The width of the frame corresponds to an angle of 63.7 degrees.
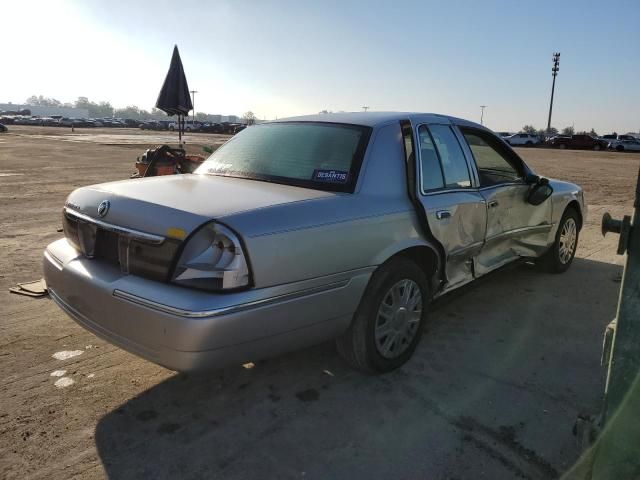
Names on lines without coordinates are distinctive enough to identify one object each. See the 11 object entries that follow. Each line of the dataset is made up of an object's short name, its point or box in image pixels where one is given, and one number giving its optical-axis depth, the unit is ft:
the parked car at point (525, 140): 175.73
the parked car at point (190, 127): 261.71
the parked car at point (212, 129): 253.44
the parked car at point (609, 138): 154.34
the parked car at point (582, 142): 152.18
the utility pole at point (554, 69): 229.25
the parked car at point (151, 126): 281.74
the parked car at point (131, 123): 315.17
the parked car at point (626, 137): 152.96
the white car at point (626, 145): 147.54
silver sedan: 7.81
